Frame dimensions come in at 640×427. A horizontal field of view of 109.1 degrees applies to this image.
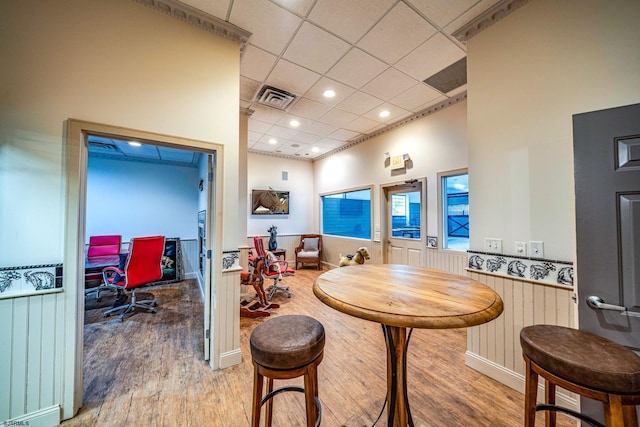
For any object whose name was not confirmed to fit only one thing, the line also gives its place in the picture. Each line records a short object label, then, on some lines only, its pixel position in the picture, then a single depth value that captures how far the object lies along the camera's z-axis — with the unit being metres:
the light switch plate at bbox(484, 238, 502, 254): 1.90
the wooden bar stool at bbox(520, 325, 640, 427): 0.87
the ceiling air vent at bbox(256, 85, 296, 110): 3.03
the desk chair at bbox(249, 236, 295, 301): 3.69
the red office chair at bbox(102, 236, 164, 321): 3.06
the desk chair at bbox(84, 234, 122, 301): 3.94
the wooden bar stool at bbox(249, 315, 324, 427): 1.04
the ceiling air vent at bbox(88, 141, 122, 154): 4.12
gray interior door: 1.10
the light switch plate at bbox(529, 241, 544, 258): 1.69
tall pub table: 0.89
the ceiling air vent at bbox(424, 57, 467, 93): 2.54
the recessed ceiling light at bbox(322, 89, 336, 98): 3.07
